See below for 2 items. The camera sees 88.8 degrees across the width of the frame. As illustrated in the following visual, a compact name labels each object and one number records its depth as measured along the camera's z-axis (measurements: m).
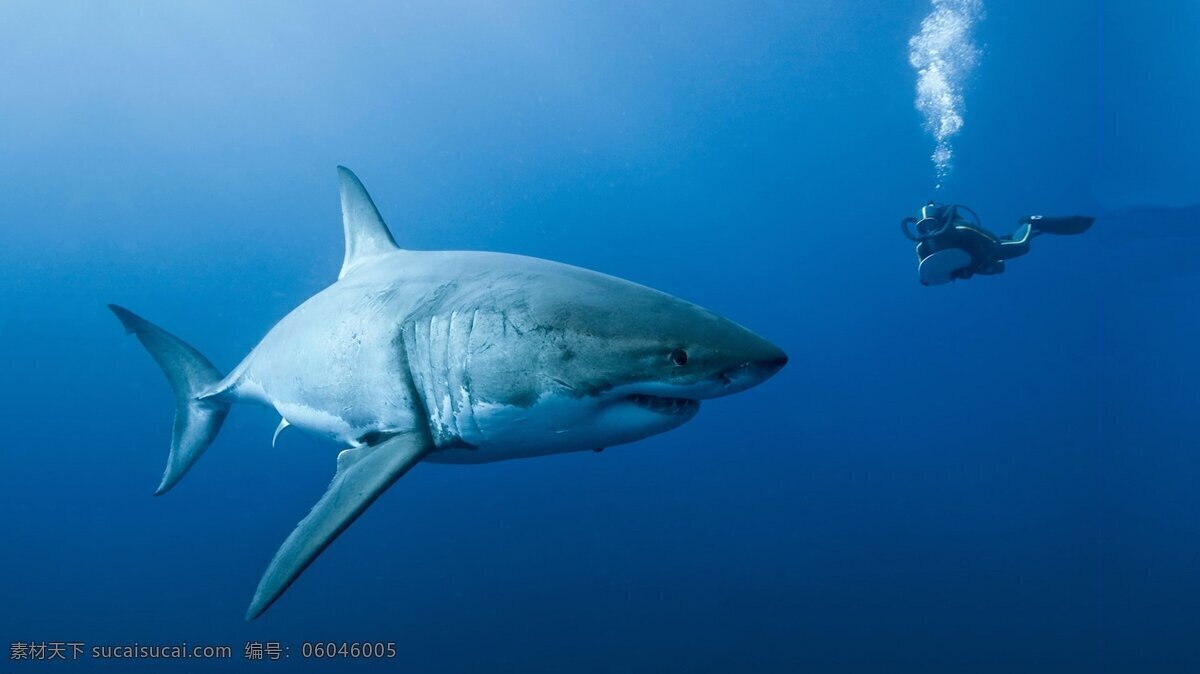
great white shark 2.04
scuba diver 11.77
